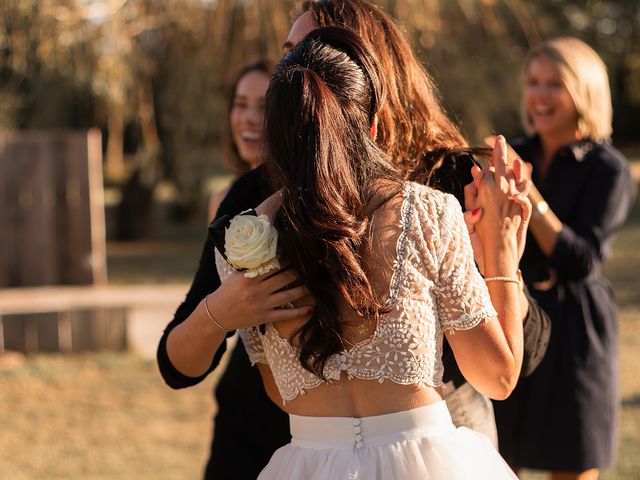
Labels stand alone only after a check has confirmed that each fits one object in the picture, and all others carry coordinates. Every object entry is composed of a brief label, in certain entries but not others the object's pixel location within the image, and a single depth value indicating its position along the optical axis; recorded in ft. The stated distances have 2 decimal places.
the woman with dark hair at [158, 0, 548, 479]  6.54
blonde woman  11.32
